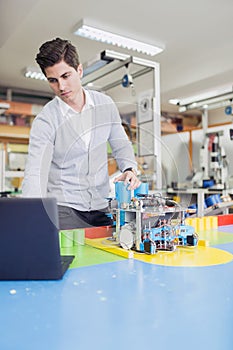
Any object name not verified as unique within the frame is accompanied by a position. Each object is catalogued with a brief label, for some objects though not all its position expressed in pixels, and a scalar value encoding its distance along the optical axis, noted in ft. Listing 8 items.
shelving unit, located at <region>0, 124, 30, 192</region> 17.12
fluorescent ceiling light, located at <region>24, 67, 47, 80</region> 14.17
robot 3.07
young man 3.93
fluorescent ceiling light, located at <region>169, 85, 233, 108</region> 13.10
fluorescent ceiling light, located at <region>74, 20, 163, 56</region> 11.27
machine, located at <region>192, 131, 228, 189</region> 14.90
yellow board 2.78
